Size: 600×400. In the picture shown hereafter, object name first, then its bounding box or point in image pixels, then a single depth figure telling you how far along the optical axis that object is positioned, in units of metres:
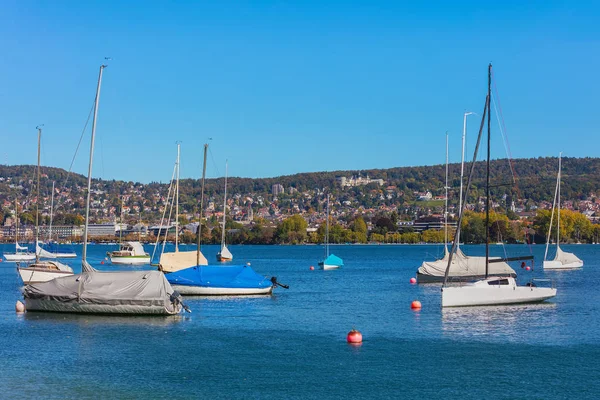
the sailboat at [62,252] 125.00
